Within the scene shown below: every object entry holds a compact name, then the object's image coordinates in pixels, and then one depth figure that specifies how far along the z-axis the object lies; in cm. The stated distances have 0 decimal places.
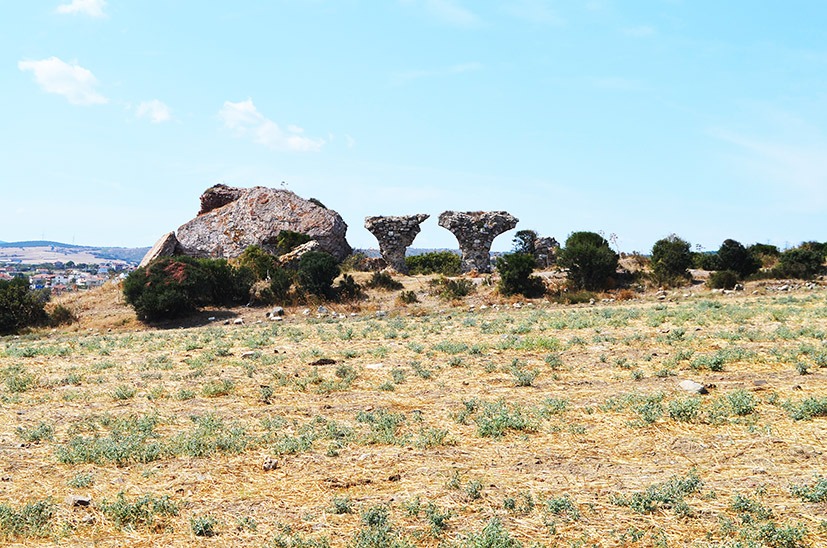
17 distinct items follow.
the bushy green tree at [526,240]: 3753
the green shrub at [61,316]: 2663
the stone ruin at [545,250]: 3747
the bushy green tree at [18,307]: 2564
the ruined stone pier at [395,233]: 3725
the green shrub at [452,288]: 2788
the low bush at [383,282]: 2992
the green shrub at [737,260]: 2912
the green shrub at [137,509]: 578
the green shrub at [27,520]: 557
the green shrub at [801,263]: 2858
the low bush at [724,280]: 2702
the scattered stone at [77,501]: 612
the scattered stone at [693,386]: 927
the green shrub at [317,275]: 2795
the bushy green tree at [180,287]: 2522
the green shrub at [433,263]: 3828
